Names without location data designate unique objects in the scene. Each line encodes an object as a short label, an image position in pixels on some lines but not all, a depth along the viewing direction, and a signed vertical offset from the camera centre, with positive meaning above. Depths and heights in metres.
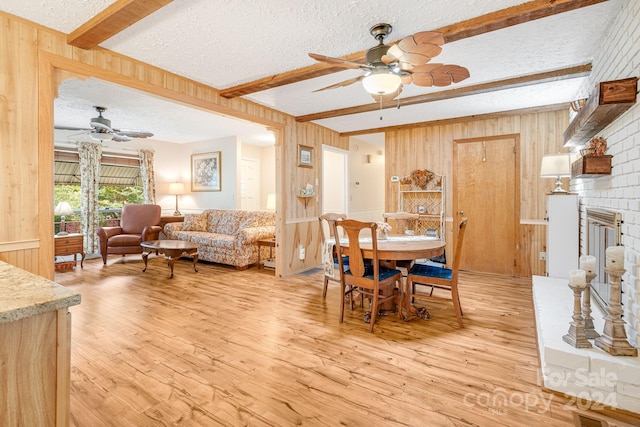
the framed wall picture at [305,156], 5.26 +0.83
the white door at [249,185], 7.51 +0.52
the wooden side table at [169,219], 6.92 -0.27
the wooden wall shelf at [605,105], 1.93 +0.65
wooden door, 4.90 +0.09
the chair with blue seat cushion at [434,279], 2.93 -0.67
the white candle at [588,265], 2.12 -0.38
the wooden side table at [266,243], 5.46 -0.62
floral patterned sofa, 5.45 -0.49
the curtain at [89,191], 6.34 +0.30
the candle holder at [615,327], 1.87 -0.70
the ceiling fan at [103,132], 4.68 +1.16
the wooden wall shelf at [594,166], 2.38 +0.31
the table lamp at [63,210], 5.36 -0.07
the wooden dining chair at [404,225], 5.68 -0.32
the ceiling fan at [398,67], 2.02 +0.95
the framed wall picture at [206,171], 7.24 +0.80
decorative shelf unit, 5.39 +0.07
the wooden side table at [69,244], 5.04 -0.60
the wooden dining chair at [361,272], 2.84 -0.63
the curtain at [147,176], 7.17 +0.67
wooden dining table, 2.90 -0.38
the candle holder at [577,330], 1.97 -0.76
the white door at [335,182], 6.71 +0.53
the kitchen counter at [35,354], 1.01 -0.48
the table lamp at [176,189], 7.24 +0.39
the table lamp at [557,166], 3.72 +0.47
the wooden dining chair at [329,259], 3.42 -0.57
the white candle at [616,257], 1.89 -0.29
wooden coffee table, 4.93 -0.65
